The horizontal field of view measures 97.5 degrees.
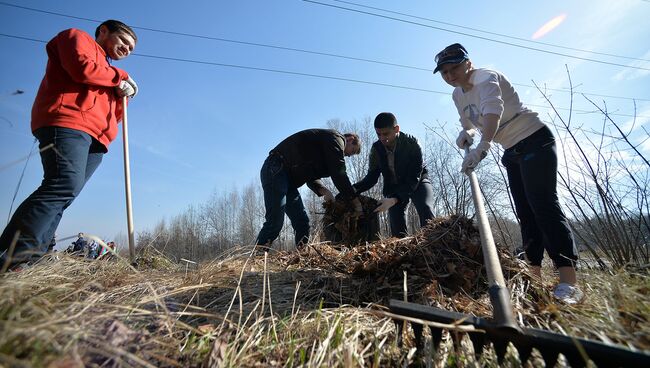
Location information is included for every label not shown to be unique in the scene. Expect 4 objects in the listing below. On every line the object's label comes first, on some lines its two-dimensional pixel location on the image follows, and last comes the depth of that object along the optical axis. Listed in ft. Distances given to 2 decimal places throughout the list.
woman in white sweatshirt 5.75
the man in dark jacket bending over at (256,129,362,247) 10.72
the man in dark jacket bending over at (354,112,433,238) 12.02
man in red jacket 5.18
